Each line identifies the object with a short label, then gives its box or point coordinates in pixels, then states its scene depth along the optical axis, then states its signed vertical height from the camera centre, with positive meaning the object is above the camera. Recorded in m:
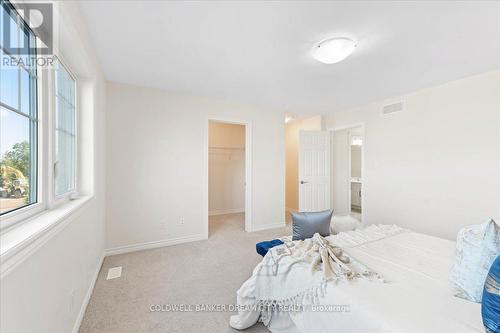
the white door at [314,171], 4.66 -0.10
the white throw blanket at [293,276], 1.32 -0.71
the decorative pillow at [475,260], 1.11 -0.52
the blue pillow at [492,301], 0.84 -0.55
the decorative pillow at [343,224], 2.68 -0.74
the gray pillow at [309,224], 2.11 -0.57
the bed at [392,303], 0.98 -0.70
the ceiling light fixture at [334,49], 1.94 +1.11
